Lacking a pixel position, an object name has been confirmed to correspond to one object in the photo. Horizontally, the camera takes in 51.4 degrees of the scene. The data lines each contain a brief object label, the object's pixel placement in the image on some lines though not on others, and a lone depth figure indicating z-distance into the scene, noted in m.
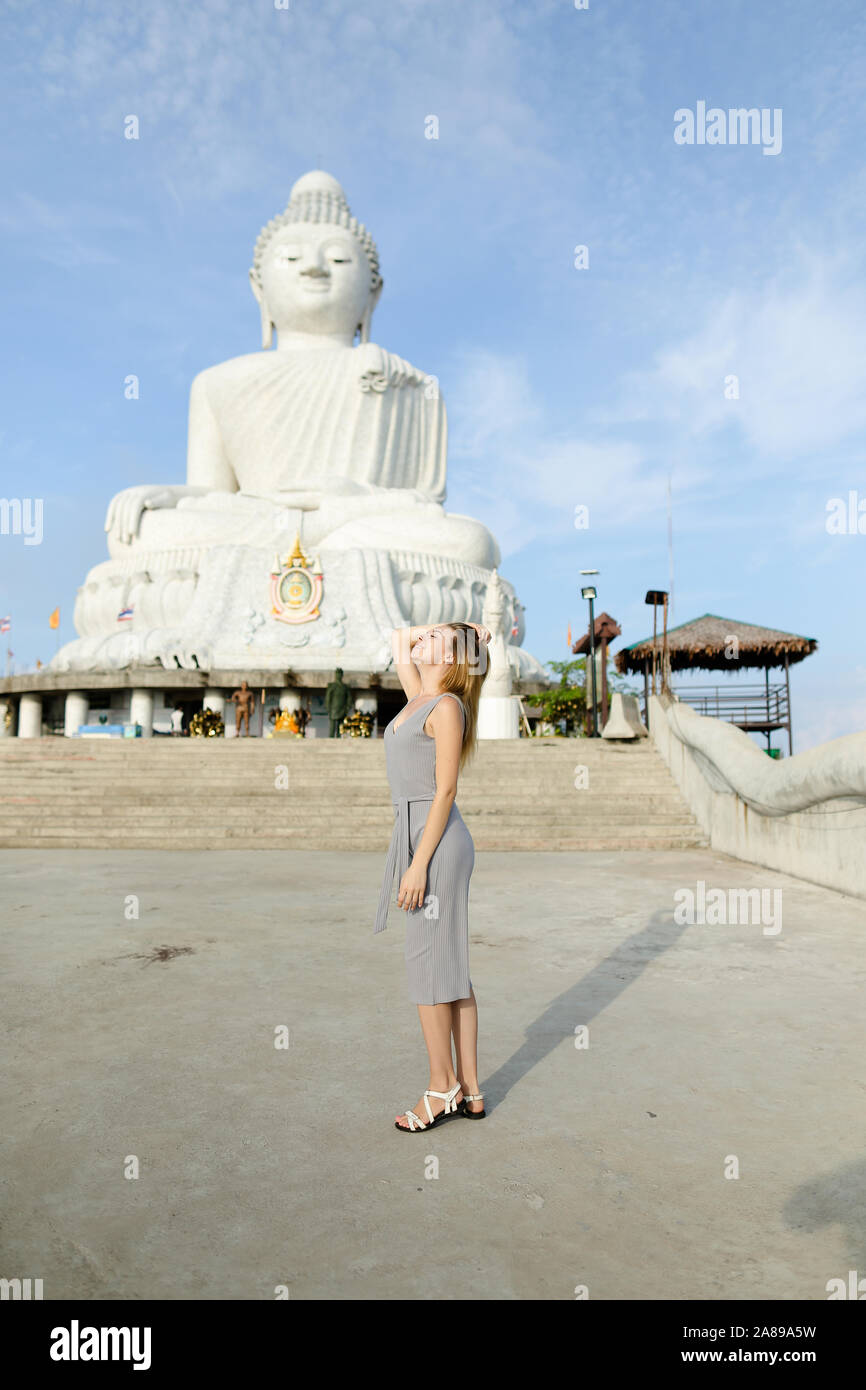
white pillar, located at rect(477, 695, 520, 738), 15.09
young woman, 2.35
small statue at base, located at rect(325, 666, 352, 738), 16.05
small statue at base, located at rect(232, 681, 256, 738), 18.30
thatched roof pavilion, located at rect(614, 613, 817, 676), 23.95
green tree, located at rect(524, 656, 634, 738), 18.66
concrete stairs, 8.80
